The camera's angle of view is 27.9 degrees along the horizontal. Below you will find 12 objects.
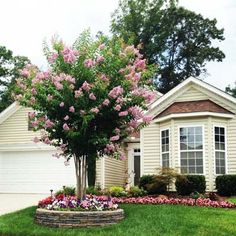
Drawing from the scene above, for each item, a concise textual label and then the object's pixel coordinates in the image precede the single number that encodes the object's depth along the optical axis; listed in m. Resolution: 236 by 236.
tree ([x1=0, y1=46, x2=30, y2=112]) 36.19
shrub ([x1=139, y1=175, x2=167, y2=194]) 18.42
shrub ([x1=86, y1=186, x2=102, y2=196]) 18.97
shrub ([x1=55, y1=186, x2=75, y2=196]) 19.45
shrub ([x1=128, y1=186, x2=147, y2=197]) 17.91
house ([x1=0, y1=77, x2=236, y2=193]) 19.38
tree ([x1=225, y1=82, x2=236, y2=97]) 47.38
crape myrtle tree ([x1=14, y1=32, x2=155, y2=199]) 13.05
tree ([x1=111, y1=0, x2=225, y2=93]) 41.91
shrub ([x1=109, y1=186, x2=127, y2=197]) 17.91
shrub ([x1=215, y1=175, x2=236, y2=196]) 18.39
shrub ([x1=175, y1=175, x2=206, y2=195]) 18.28
